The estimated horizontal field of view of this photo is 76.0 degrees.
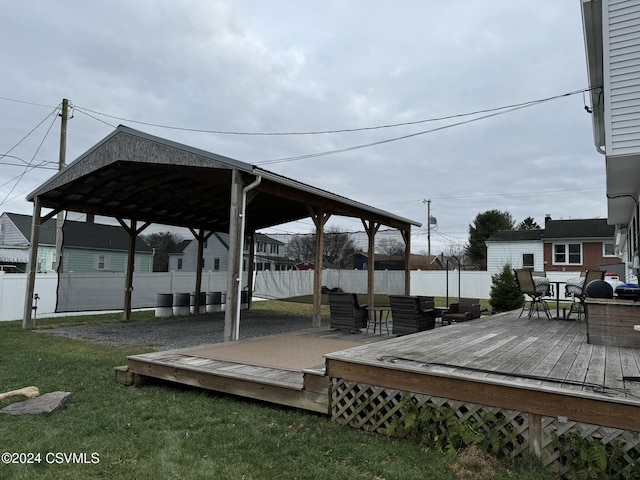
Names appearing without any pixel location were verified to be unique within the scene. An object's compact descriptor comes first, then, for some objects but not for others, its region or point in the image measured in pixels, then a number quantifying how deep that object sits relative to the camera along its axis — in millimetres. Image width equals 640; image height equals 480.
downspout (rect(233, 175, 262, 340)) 6391
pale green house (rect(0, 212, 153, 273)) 19938
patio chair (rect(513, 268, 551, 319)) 6812
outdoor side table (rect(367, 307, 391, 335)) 7354
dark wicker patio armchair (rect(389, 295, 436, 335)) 6480
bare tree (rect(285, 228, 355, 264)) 21375
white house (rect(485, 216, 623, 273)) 20703
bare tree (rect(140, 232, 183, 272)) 14008
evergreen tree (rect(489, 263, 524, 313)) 11508
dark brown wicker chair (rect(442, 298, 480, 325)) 7341
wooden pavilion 6551
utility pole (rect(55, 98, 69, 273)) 12383
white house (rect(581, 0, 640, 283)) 5289
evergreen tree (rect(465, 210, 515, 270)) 30969
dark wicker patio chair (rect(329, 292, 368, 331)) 7332
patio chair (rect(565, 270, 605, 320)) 6434
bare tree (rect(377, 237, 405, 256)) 17375
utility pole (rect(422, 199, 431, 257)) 34750
